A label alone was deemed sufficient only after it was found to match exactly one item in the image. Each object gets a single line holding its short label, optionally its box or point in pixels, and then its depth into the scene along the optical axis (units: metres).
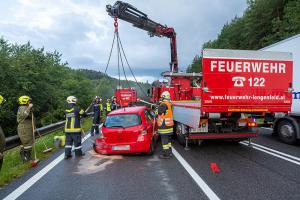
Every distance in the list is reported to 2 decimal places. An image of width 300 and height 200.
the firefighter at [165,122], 9.32
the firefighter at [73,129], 9.64
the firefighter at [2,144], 5.06
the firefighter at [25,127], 8.95
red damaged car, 9.30
